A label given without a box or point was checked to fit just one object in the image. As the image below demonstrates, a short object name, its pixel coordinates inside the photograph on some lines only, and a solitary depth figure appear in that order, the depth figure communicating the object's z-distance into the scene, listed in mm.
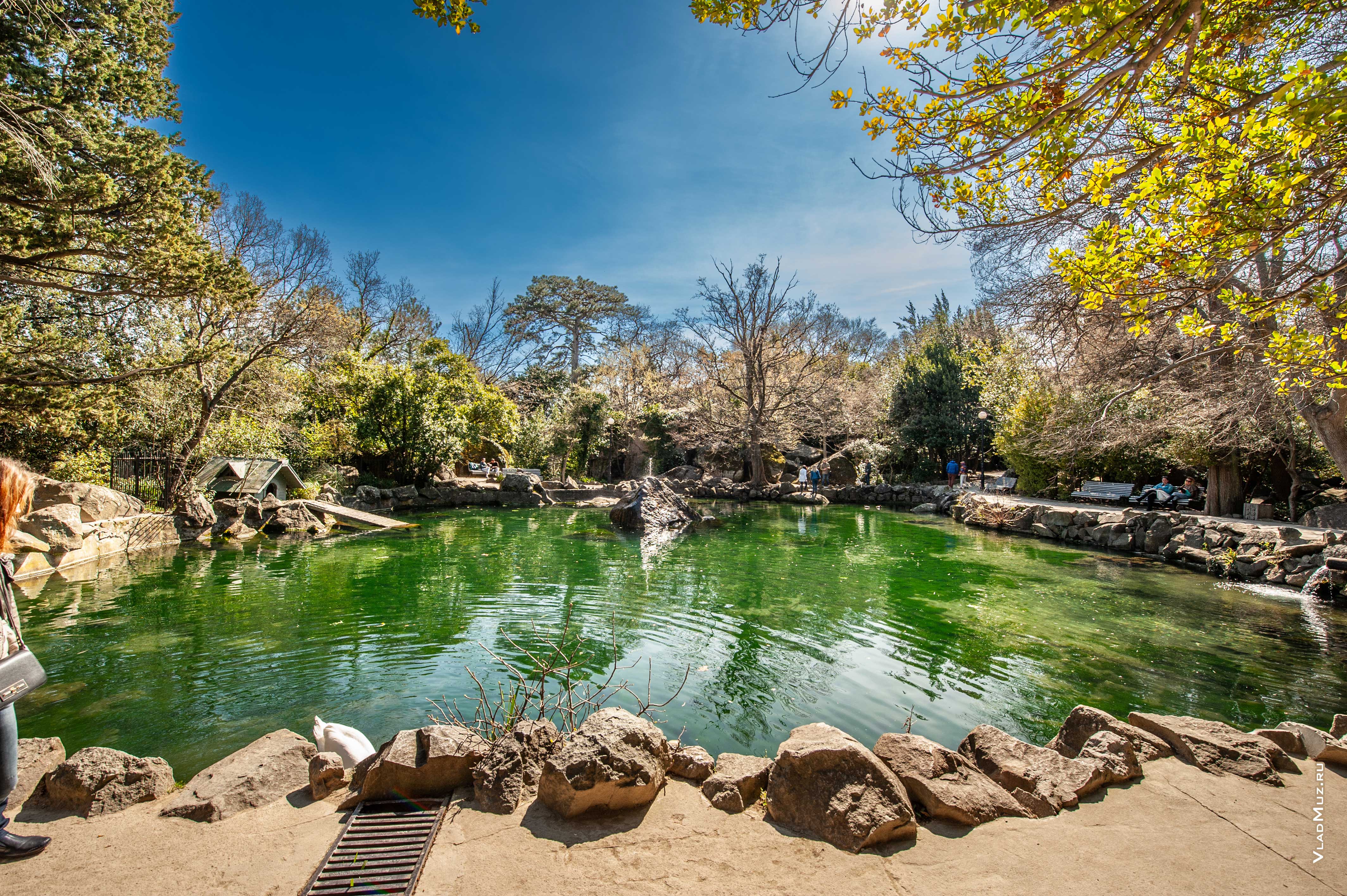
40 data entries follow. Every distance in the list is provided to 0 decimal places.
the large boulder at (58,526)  8859
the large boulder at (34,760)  2707
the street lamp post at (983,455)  22844
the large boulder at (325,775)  2689
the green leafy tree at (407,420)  19109
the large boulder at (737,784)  2586
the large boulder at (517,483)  20562
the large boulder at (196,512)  12297
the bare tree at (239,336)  13422
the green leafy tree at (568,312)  37812
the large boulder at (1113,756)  2830
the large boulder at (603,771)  2430
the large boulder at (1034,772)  2627
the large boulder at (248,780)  2508
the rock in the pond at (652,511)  14461
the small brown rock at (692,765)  2818
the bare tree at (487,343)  37312
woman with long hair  2203
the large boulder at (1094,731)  3154
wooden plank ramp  14383
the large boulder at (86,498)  10008
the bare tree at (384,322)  26359
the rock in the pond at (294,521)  13328
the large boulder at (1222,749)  2910
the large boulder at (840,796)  2316
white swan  3086
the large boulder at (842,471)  27781
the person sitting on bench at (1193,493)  14734
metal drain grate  2078
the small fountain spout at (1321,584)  7871
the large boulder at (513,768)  2549
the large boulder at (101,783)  2562
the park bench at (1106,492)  15805
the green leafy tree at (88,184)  6707
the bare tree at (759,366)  25078
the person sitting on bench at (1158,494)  14570
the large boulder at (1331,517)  10562
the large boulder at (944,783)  2494
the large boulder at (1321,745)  3031
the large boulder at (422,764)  2596
